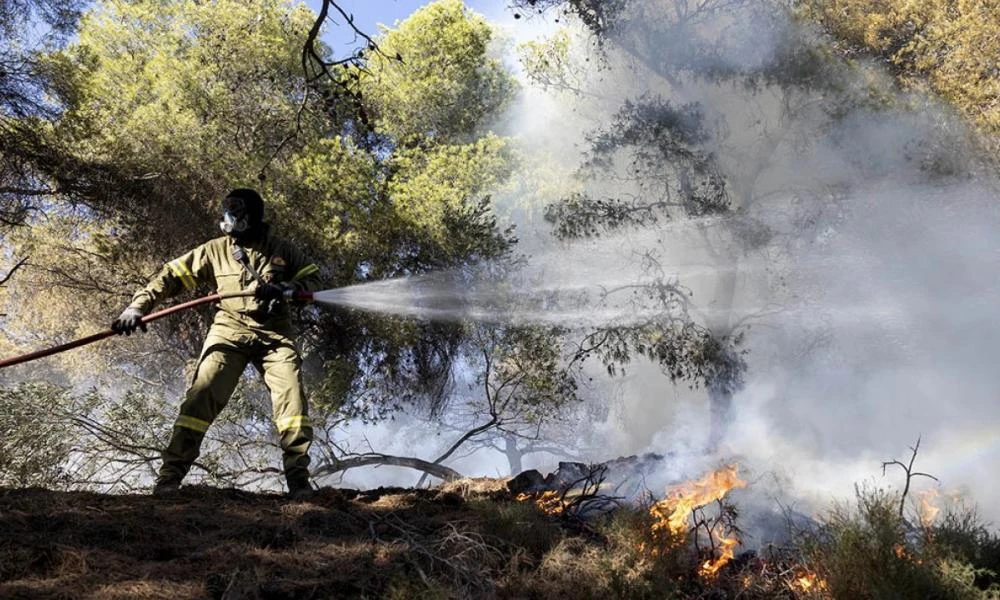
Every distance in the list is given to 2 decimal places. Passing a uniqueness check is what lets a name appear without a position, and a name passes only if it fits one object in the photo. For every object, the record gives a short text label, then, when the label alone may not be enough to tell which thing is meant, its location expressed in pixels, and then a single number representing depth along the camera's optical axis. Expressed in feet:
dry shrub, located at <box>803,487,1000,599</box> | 8.39
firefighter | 14.97
